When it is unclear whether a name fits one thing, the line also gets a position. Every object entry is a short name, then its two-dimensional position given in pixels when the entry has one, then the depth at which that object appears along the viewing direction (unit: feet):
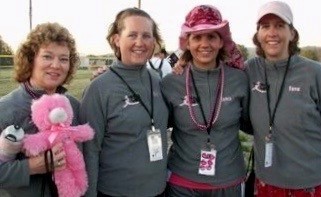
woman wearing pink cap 11.43
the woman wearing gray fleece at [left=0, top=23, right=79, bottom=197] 9.13
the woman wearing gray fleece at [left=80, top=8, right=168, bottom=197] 10.66
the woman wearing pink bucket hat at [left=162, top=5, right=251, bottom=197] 11.50
